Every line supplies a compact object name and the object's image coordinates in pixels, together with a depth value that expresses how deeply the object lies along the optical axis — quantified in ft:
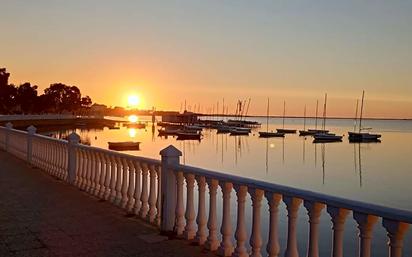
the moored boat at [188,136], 327.47
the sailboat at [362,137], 370.53
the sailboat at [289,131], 480.64
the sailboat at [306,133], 446.60
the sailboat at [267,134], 398.83
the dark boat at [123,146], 194.80
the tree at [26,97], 337.11
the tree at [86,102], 569.31
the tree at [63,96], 487.61
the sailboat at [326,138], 363.56
